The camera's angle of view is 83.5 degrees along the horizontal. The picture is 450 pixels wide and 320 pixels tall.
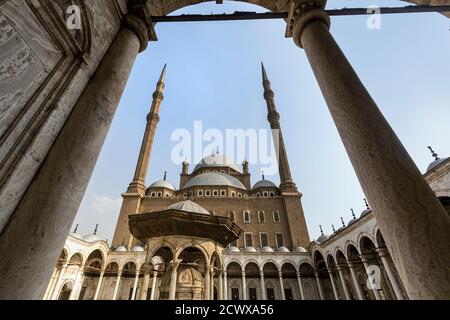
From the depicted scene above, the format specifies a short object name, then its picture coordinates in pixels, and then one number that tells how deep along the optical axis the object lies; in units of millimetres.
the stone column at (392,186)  5440
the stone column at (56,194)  5450
